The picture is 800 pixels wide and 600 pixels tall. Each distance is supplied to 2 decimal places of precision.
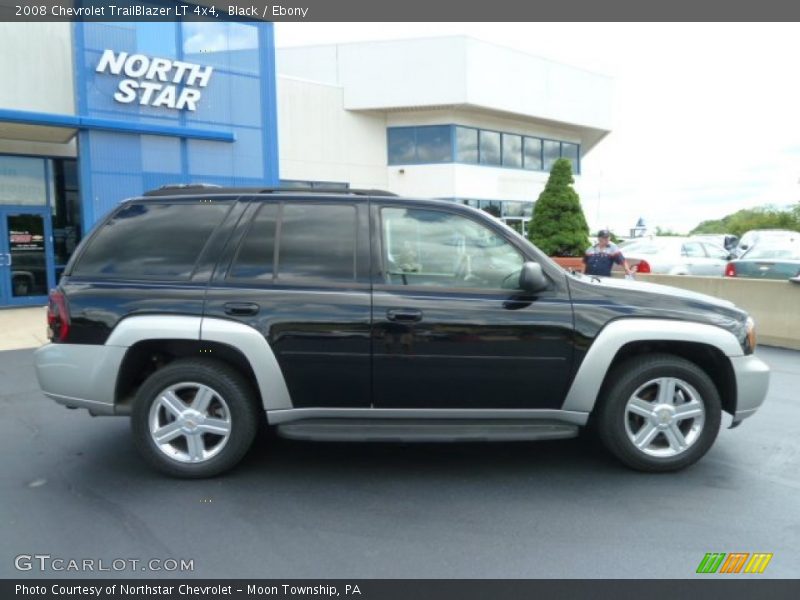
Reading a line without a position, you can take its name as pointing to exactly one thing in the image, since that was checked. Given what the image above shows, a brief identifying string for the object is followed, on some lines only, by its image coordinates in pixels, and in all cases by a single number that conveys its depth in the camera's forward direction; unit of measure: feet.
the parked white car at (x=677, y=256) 44.55
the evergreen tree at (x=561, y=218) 65.57
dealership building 40.63
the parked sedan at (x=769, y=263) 38.14
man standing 29.89
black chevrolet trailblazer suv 12.31
